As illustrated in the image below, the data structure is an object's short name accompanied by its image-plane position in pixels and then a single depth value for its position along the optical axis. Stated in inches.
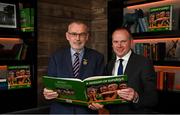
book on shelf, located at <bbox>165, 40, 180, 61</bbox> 142.5
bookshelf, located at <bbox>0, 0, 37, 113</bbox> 141.6
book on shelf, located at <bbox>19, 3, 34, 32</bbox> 146.3
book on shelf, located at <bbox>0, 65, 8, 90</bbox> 138.7
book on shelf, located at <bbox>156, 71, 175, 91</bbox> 139.6
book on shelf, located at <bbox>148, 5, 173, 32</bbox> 140.8
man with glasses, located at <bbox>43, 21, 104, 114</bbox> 84.7
